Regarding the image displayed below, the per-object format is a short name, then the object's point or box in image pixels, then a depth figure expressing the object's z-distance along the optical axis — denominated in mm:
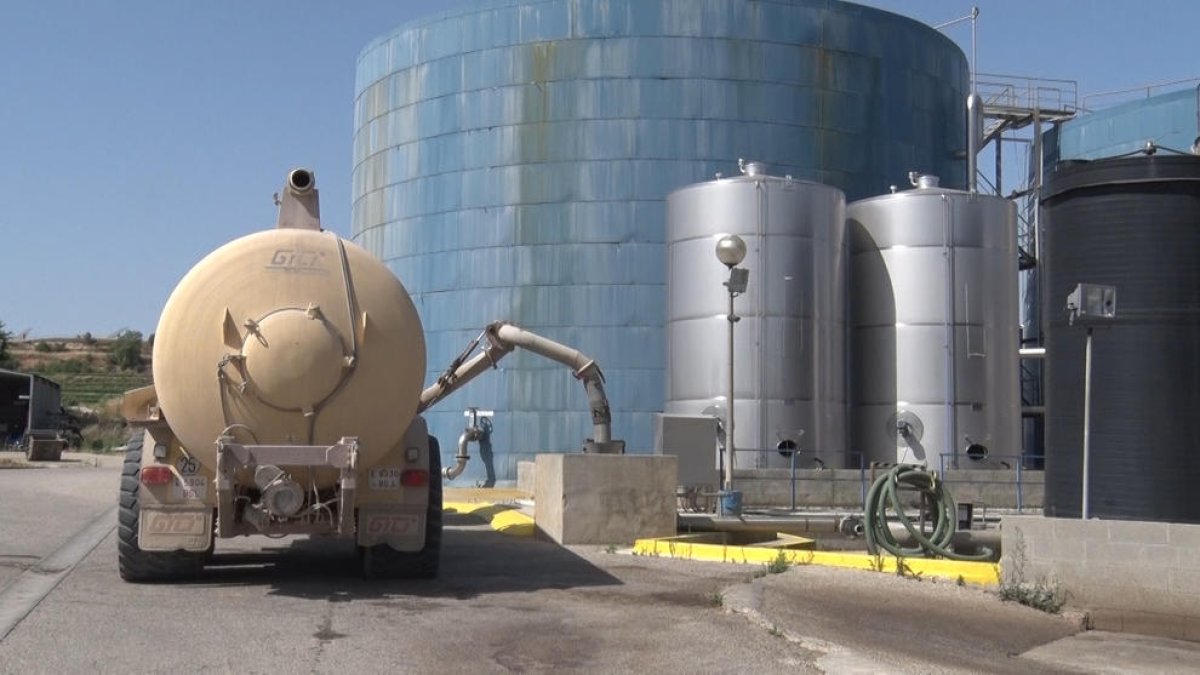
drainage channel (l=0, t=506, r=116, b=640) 9906
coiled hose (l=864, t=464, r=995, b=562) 14219
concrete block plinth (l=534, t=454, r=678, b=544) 15680
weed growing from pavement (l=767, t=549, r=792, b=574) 12962
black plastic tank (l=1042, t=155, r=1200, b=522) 12227
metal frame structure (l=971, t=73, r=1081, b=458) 36625
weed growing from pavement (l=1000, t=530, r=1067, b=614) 11586
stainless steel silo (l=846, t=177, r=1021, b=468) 26578
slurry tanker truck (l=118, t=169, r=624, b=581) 10805
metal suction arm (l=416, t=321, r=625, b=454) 20594
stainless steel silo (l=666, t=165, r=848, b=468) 25516
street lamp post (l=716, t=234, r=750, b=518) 18281
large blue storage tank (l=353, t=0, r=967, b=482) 31594
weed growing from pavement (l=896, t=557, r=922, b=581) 12820
